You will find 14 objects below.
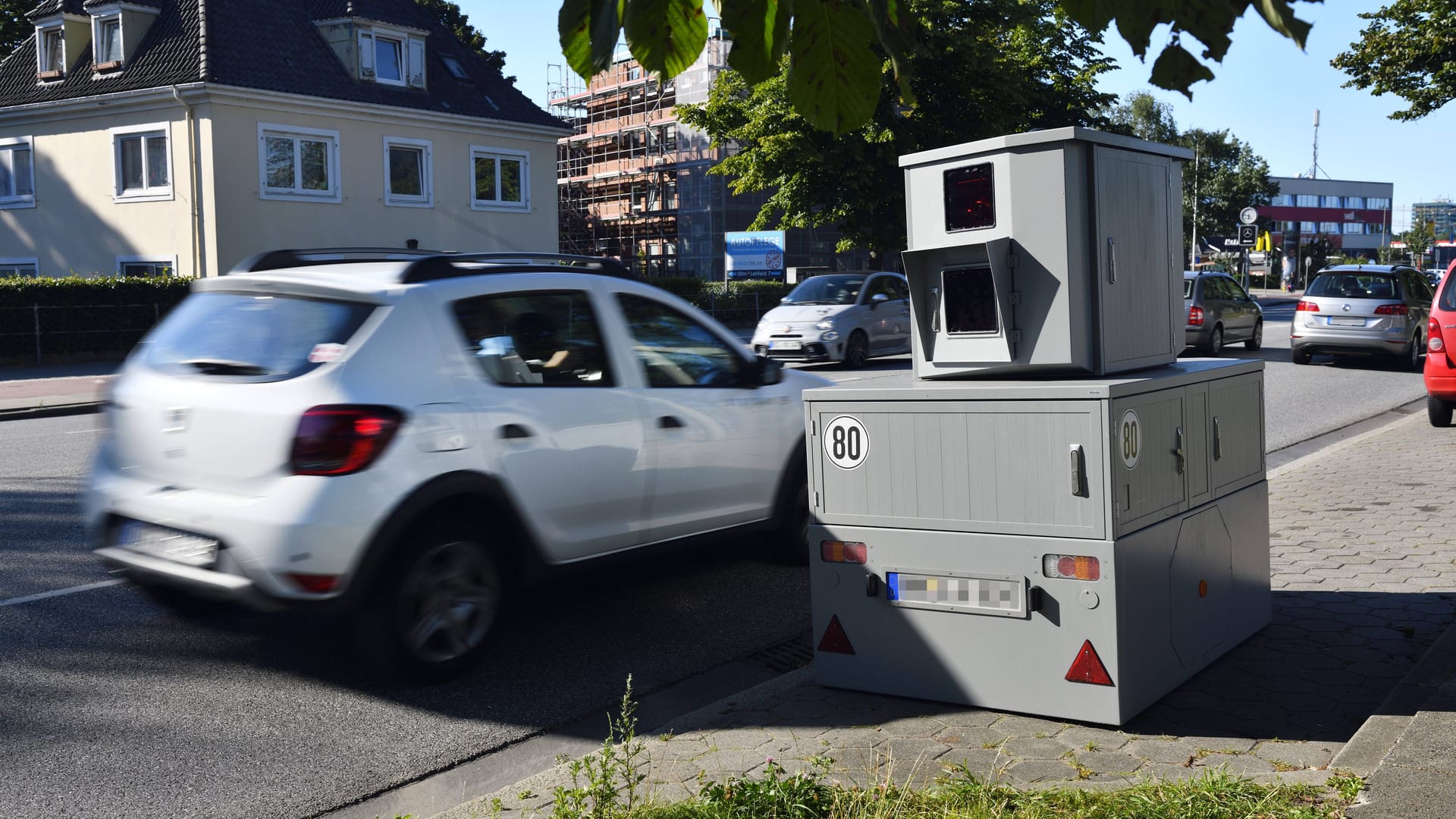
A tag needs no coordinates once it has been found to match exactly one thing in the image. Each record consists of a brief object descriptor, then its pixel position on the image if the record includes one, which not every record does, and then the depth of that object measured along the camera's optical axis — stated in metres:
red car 13.13
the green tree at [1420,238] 106.25
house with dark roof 31.11
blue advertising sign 45.77
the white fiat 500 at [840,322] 21.70
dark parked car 23.88
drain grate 5.51
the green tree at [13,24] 41.59
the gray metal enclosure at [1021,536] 4.34
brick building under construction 64.44
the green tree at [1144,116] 83.50
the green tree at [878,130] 36.97
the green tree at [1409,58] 25.47
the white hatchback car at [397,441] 4.86
